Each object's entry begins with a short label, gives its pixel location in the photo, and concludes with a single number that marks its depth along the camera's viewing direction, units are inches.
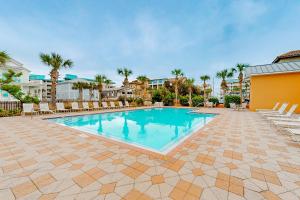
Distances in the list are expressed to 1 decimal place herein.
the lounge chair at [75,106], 536.7
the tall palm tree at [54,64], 493.5
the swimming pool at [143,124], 244.9
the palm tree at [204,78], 821.2
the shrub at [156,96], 882.8
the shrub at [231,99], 678.3
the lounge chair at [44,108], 455.3
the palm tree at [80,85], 1095.0
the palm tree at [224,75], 713.7
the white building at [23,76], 792.9
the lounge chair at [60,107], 502.9
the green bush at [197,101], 786.2
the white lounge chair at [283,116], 290.0
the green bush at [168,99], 851.4
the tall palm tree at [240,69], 646.8
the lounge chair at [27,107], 414.5
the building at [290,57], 707.8
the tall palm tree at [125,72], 768.9
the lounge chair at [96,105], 618.3
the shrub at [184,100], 820.0
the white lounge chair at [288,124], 206.1
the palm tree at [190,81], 794.2
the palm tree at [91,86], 1113.5
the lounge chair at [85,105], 581.6
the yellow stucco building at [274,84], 454.3
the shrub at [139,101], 845.0
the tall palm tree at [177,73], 807.7
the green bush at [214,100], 766.1
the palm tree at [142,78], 946.9
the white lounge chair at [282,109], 329.0
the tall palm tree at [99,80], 770.0
